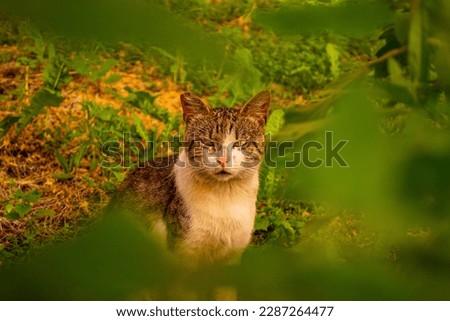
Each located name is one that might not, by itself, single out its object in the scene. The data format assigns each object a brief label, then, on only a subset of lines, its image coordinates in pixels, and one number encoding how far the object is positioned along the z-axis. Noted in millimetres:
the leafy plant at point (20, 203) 3391
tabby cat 2545
